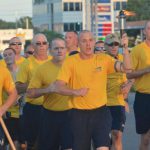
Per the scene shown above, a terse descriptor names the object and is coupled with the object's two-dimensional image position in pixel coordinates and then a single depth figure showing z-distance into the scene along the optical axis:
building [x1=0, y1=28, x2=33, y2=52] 106.06
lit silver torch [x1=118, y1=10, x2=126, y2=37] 11.03
